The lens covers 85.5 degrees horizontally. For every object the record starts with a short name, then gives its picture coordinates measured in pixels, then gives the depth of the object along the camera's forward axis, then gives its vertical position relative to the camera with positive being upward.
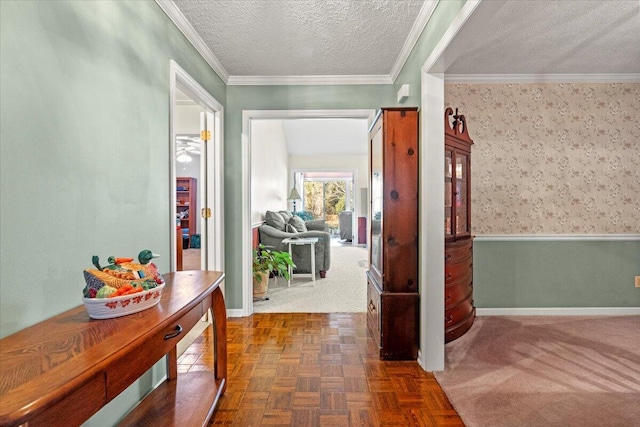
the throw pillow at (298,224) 5.96 -0.19
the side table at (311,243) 4.78 -0.42
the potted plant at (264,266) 3.94 -0.64
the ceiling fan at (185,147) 5.65 +1.19
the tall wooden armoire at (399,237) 2.45 -0.17
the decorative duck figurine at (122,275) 1.16 -0.22
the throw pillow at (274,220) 5.43 -0.11
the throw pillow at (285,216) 6.18 -0.05
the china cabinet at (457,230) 2.58 -0.14
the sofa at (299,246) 5.00 -0.46
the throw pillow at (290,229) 5.61 -0.26
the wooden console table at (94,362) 0.71 -0.36
